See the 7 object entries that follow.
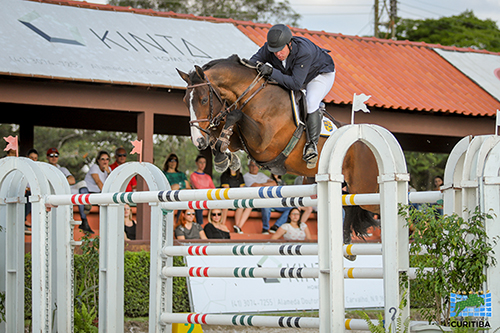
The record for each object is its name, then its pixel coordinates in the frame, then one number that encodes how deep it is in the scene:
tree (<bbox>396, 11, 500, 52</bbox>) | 57.84
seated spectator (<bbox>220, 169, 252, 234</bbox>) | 18.78
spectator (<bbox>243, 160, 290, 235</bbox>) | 19.16
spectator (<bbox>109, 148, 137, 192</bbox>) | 18.96
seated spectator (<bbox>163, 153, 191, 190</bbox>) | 18.48
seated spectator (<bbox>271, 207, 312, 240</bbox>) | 18.55
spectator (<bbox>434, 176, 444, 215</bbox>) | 21.84
